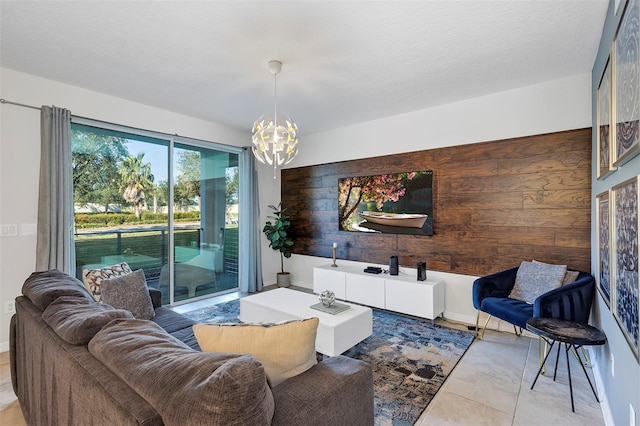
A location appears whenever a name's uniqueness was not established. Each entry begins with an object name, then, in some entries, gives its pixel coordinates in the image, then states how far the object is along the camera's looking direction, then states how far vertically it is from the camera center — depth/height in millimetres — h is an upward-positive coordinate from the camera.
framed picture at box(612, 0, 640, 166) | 1354 +624
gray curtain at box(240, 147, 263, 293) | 5062 -243
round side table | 1951 -816
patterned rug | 2105 -1311
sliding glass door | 3607 +82
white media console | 3596 -998
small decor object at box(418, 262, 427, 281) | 3787 -736
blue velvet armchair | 2416 -772
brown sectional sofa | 824 -545
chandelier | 2740 +681
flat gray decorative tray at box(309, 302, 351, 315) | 2742 -876
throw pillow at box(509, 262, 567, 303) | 2889 -655
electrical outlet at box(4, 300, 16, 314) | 3014 -909
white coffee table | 2451 -920
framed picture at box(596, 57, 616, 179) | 1959 +625
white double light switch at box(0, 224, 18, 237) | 2967 -151
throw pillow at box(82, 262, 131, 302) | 2443 -516
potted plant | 5250 -394
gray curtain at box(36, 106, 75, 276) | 3107 +229
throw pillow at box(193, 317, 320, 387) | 1221 -518
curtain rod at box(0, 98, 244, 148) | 2984 +1092
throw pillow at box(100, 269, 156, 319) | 2410 -648
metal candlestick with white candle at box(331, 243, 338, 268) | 4734 -625
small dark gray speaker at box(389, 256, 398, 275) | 4039 -693
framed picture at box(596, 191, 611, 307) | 1982 -236
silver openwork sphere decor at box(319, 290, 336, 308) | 2834 -794
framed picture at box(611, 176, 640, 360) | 1365 -238
